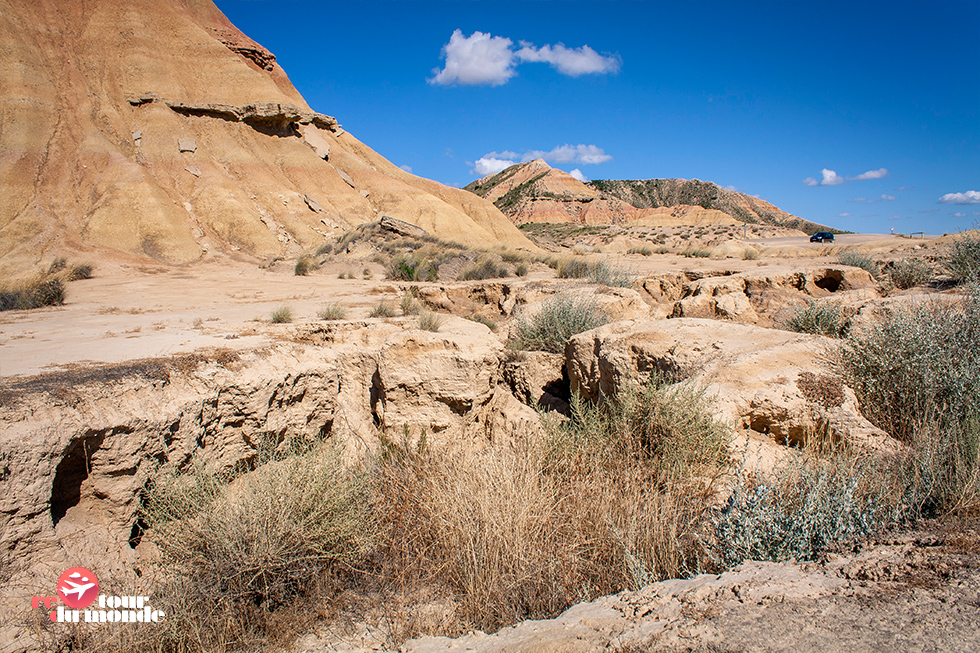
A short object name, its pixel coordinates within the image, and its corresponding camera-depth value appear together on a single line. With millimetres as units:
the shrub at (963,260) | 7084
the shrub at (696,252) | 17745
